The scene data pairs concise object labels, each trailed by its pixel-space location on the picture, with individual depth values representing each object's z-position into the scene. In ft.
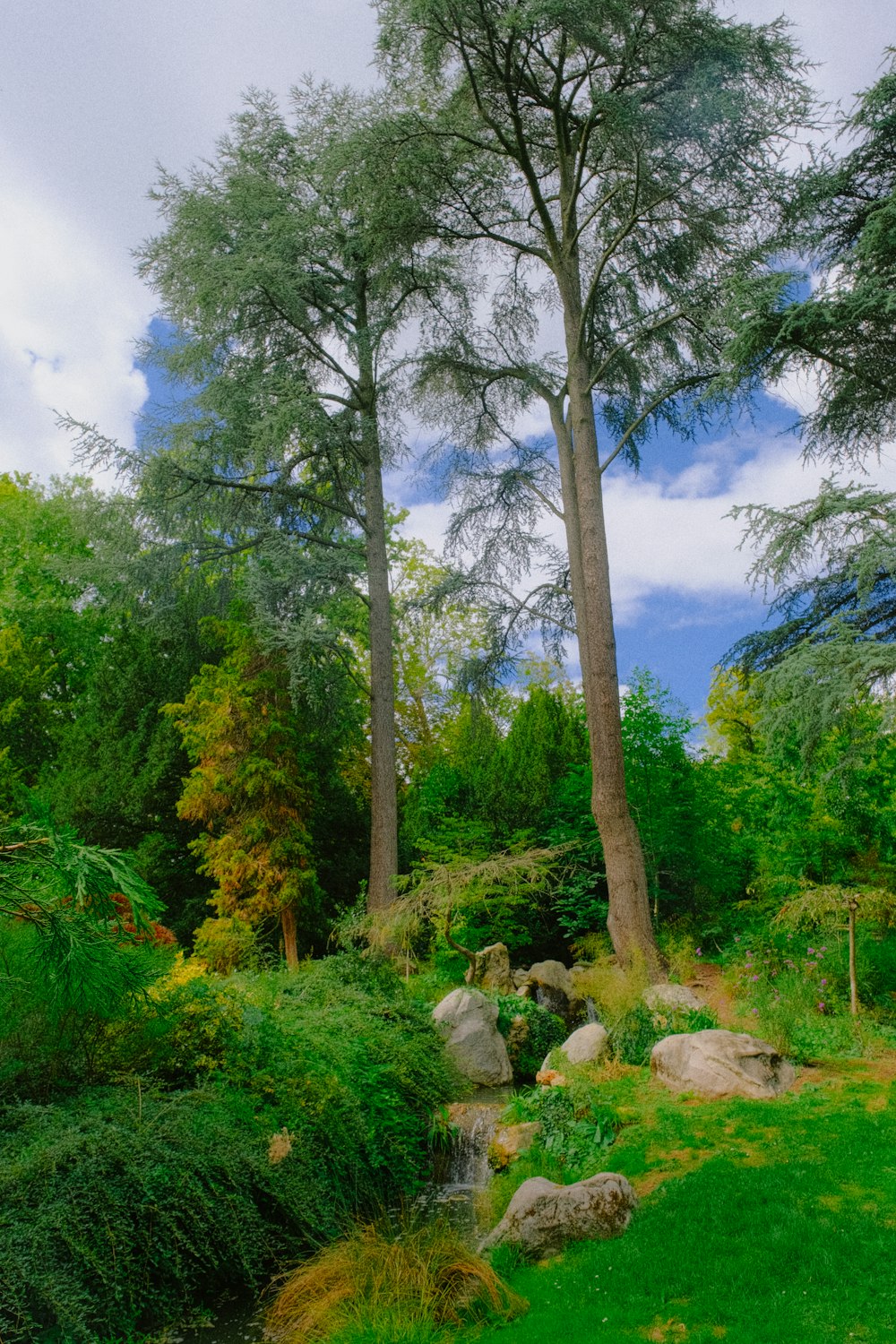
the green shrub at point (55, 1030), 17.54
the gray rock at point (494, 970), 43.14
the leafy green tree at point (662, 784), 49.88
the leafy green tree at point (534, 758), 53.36
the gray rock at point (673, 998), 31.50
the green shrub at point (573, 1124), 22.67
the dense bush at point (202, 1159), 15.28
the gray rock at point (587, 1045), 29.86
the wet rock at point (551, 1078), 27.25
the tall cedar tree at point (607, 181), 37.83
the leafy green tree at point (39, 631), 65.00
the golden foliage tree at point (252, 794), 49.49
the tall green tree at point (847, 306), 33.14
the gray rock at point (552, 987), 42.91
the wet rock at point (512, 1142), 24.13
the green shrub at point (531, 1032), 35.63
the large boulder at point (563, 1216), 17.79
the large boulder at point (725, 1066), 24.94
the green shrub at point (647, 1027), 29.99
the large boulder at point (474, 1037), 33.35
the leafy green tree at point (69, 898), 12.42
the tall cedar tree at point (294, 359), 48.44
